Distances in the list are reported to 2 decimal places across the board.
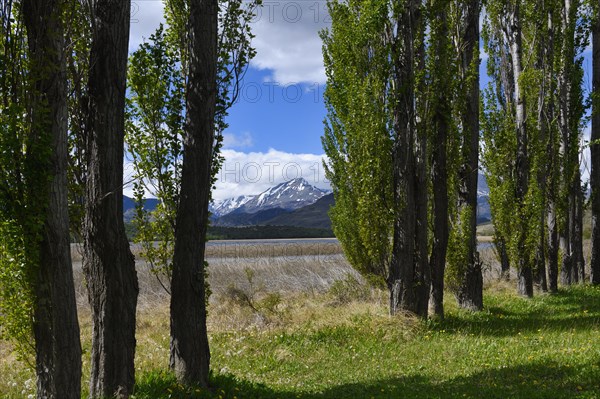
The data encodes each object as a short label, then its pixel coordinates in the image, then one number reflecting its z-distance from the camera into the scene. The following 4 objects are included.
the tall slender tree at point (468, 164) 14.52
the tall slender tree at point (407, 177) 12.63
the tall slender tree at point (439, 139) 13.24
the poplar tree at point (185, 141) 7.75
